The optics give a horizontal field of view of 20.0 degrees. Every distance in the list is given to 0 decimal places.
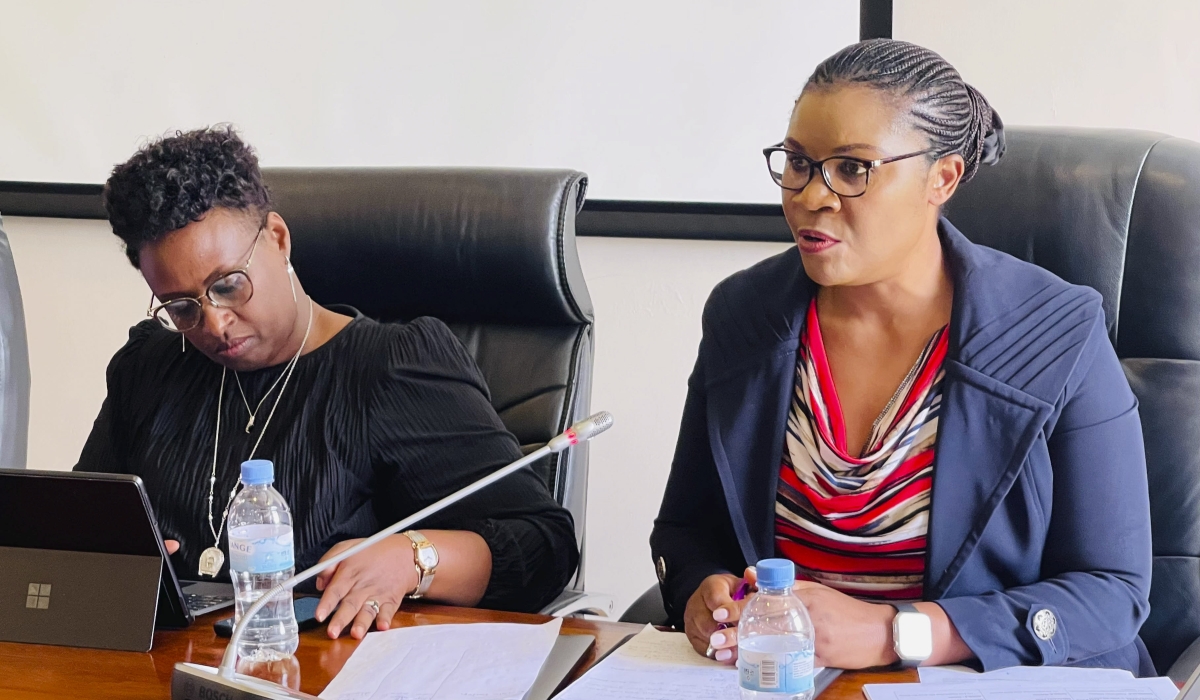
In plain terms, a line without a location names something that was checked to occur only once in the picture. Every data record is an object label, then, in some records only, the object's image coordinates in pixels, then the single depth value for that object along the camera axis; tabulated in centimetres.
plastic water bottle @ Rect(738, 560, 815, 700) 332
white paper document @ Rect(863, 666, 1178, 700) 338
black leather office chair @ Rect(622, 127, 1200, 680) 375
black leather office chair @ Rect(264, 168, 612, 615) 404
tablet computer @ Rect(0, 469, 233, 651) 355
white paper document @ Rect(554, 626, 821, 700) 340
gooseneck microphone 328
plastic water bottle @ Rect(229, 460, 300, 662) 353
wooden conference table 345
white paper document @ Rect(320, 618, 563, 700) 343
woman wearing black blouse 385
